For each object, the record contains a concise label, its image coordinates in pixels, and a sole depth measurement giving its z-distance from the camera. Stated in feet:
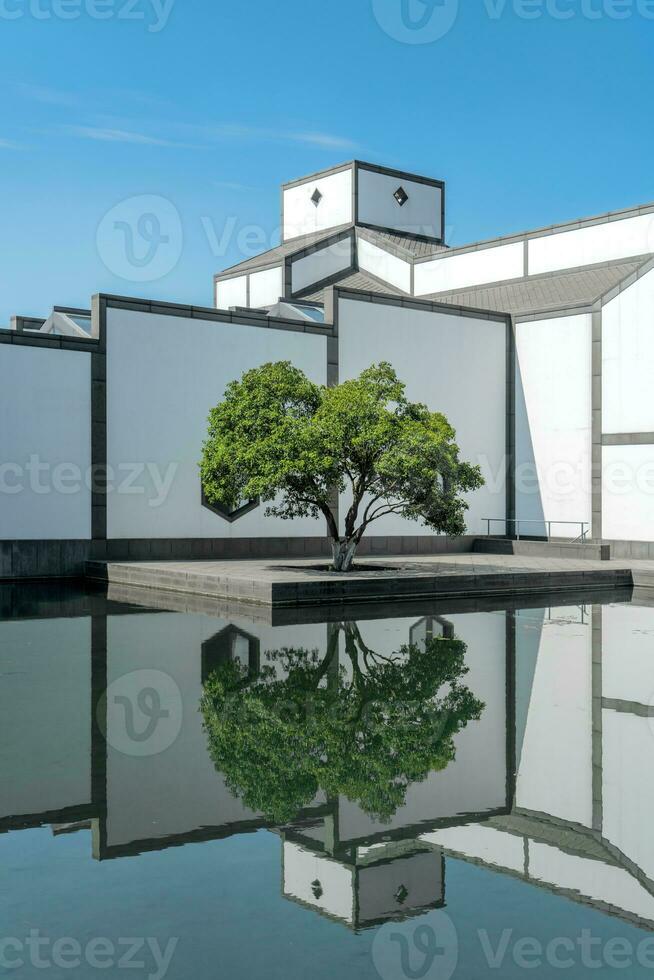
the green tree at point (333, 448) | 53.93
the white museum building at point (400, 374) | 63.98
